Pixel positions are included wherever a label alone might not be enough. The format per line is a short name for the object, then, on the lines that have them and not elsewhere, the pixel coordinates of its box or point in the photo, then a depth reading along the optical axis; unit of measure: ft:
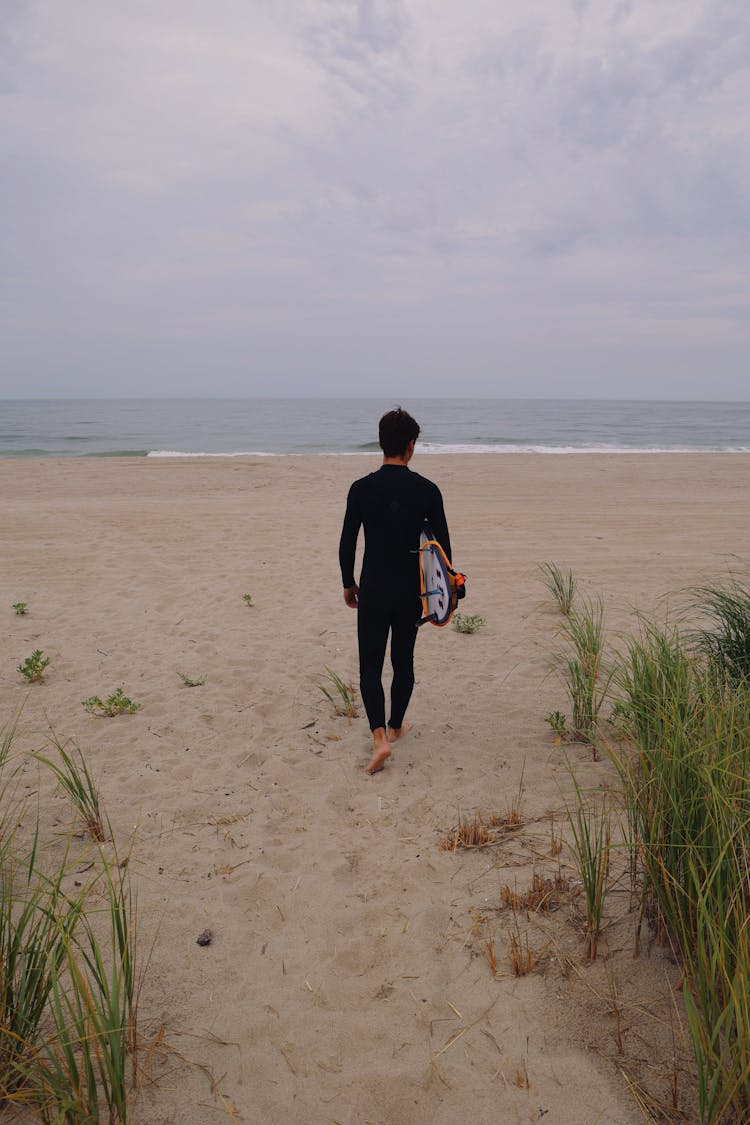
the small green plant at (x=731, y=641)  12.28
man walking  11.38
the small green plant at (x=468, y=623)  19.16
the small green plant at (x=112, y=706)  13.73
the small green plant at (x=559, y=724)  12.62
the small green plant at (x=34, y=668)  15.17
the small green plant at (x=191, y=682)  15.39
